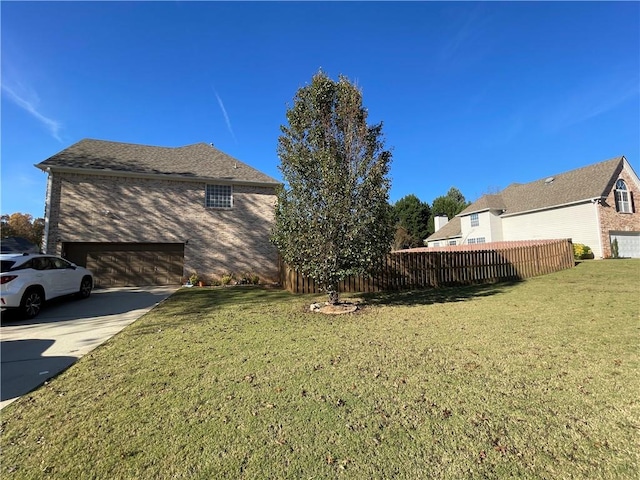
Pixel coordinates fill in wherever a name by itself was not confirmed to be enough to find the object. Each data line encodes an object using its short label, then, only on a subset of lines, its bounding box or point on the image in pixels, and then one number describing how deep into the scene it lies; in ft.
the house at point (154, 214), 47.96
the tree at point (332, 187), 25.77
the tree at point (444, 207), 154.10
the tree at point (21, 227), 150.41
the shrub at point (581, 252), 65.46
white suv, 24.11
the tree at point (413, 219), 151.23
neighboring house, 67.15
